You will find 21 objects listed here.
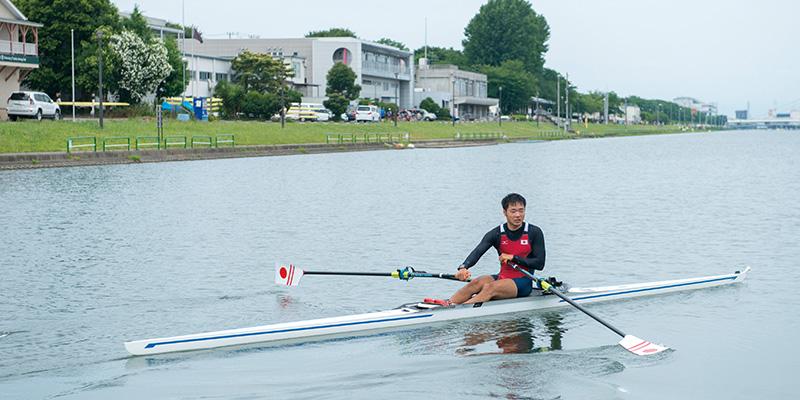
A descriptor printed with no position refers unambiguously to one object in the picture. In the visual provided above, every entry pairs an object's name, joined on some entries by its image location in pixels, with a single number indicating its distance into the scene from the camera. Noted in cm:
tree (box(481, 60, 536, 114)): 16938
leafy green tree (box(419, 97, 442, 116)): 13300
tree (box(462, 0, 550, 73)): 19238
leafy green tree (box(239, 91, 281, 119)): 8494
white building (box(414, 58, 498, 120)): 14938
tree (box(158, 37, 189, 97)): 8388
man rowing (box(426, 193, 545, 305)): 1431
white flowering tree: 7331
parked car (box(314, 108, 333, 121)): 9112
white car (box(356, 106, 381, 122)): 9550
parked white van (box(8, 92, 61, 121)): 5738
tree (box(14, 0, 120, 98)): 7381
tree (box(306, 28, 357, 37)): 15862
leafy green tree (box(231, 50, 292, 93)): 9425
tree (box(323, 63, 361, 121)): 10644
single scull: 1276
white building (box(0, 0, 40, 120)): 6244
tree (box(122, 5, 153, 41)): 8425
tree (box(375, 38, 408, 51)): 18191
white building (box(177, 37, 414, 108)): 11825
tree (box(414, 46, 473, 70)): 19212
